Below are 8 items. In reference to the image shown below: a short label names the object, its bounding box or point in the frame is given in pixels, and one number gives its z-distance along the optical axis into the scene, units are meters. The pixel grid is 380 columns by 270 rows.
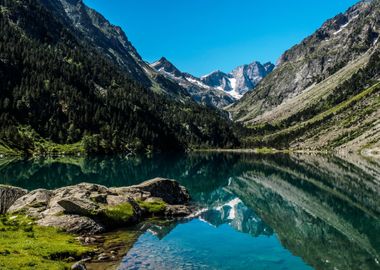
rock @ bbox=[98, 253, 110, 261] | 35.95
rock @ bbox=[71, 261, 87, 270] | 30.88
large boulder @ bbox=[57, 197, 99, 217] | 46.38
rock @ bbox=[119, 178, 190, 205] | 67.80
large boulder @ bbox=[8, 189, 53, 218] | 48.44
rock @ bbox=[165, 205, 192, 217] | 60.79
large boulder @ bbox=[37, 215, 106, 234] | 44.12
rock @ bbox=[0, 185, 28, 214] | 50.75
